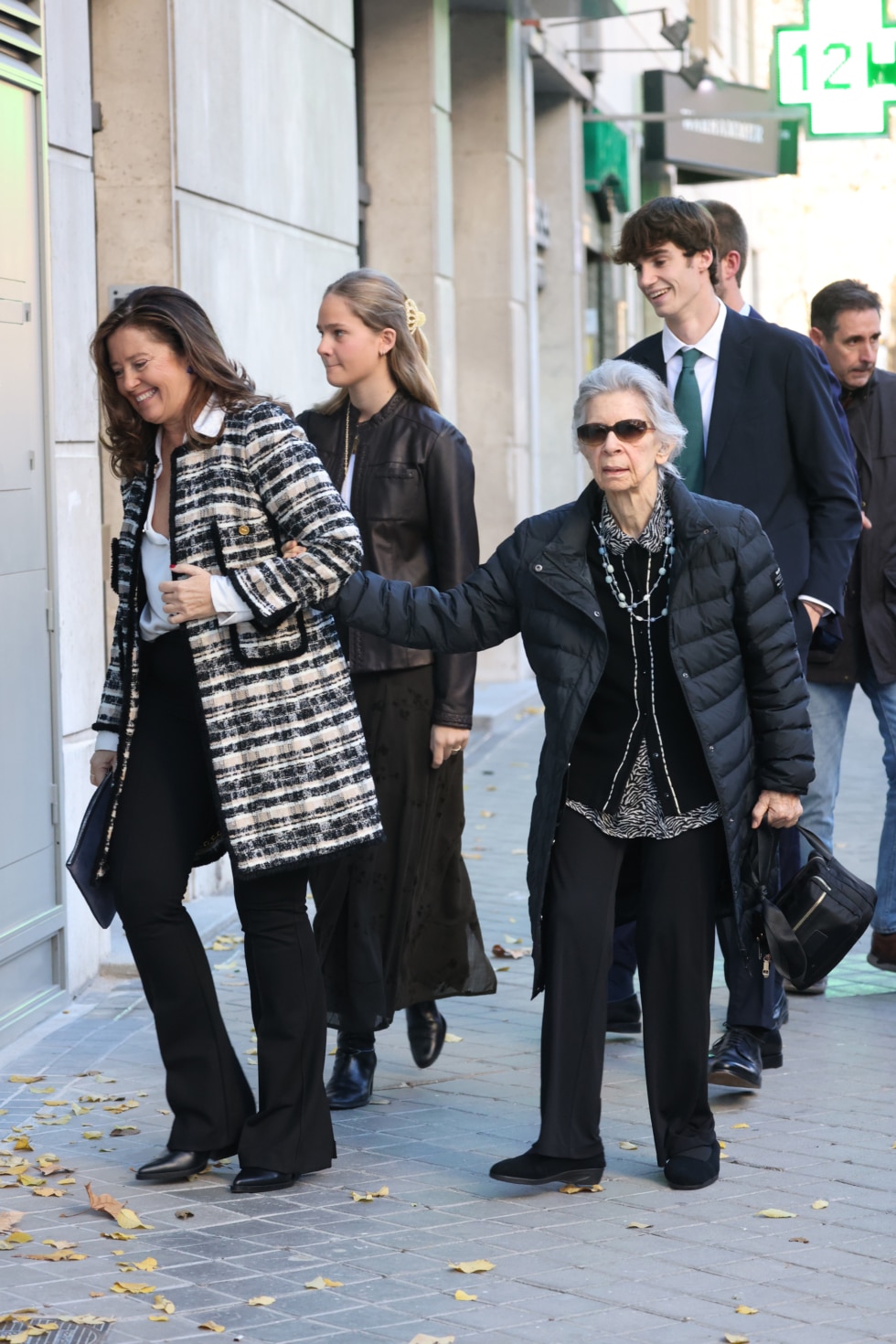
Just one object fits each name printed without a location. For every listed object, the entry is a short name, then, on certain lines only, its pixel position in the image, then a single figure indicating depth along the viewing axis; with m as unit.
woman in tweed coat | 7.83
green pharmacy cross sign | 34.86
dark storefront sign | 36.47
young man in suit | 9.88
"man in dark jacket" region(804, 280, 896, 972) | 11.88
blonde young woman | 9.54
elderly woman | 7.95
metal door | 10.97
